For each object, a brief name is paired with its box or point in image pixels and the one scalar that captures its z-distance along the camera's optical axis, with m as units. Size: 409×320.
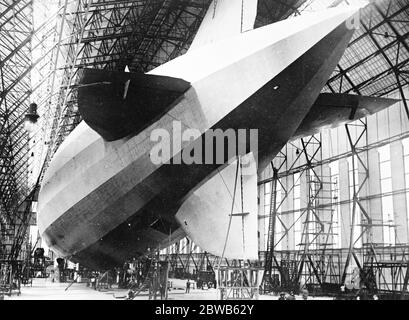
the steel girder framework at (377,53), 25.14
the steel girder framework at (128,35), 27.73
